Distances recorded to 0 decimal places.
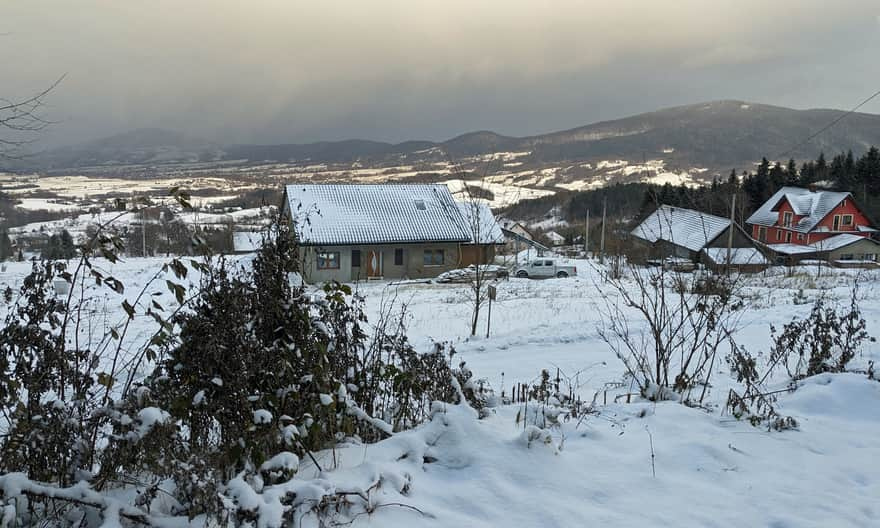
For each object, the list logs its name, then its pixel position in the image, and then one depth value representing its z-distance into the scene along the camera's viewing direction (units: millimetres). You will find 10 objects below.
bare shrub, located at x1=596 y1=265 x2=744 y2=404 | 5289
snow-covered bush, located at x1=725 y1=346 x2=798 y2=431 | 4387
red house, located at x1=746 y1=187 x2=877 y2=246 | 42844
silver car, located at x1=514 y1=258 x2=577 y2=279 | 31375
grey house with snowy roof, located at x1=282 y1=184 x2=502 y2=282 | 29047
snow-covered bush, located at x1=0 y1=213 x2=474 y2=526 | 2754
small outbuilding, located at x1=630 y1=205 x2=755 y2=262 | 39481
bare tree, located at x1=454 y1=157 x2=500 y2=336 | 13095
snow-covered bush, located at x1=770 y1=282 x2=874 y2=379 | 6004
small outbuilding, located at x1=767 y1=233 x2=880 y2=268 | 41844
